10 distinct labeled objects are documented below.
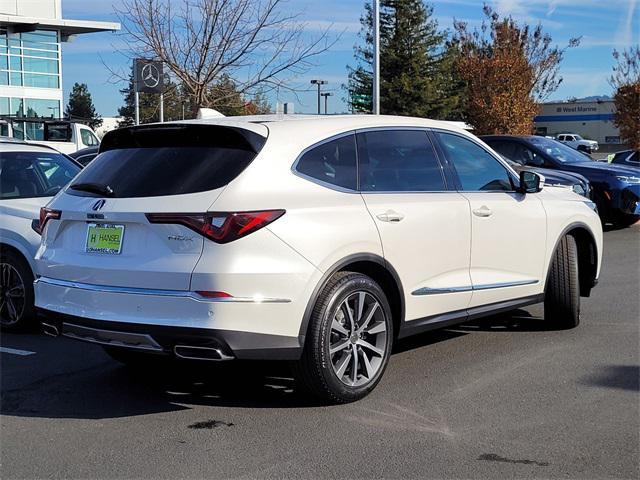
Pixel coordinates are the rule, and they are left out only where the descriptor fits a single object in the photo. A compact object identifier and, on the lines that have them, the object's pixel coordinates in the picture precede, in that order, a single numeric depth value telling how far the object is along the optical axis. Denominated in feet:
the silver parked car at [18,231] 22.86
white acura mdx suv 14.28
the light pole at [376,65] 69.51
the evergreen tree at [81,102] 281.84
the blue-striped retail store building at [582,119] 265.34
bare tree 41.11
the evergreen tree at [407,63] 166.30
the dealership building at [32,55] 123.54
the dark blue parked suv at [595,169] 46.93
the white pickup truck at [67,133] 78.07
